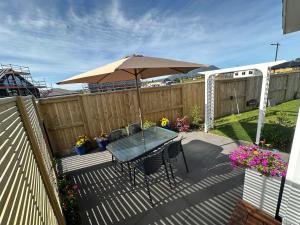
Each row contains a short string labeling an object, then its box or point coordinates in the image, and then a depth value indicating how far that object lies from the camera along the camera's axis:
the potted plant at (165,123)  6.45
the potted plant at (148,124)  6.04
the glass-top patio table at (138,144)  3.16
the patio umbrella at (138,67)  2.12
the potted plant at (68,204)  2.48
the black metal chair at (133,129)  4.82
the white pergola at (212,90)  4.17
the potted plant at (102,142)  5.43
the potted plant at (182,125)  6.62
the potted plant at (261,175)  2.08
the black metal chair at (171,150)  3.25
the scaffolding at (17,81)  15.70
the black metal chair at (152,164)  2.82
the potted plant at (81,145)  5.27
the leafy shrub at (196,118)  6.83
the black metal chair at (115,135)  4.61
